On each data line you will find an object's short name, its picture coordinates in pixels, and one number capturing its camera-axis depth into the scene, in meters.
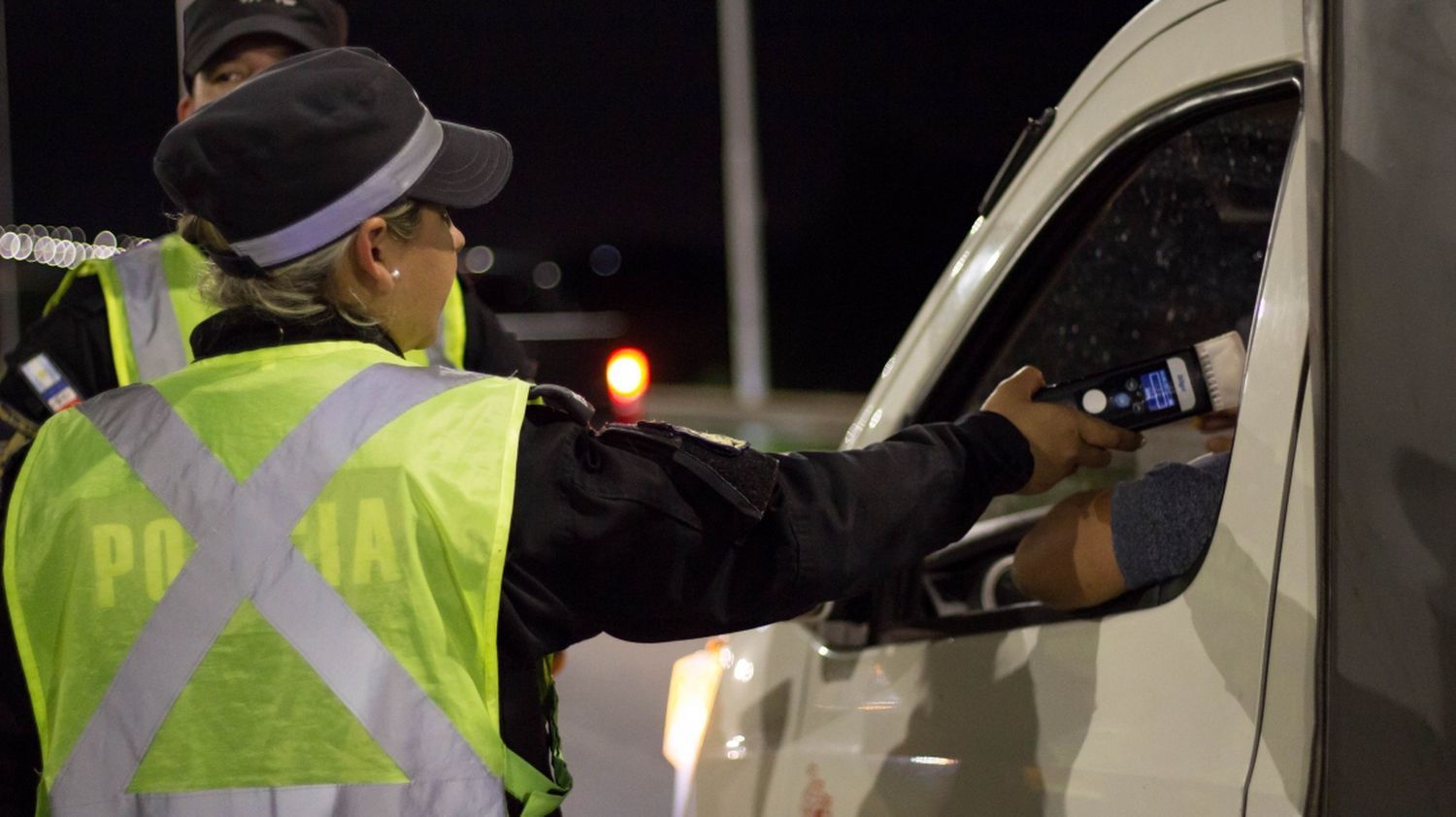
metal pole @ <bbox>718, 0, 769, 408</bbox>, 15.15
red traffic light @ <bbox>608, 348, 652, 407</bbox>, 9.68
